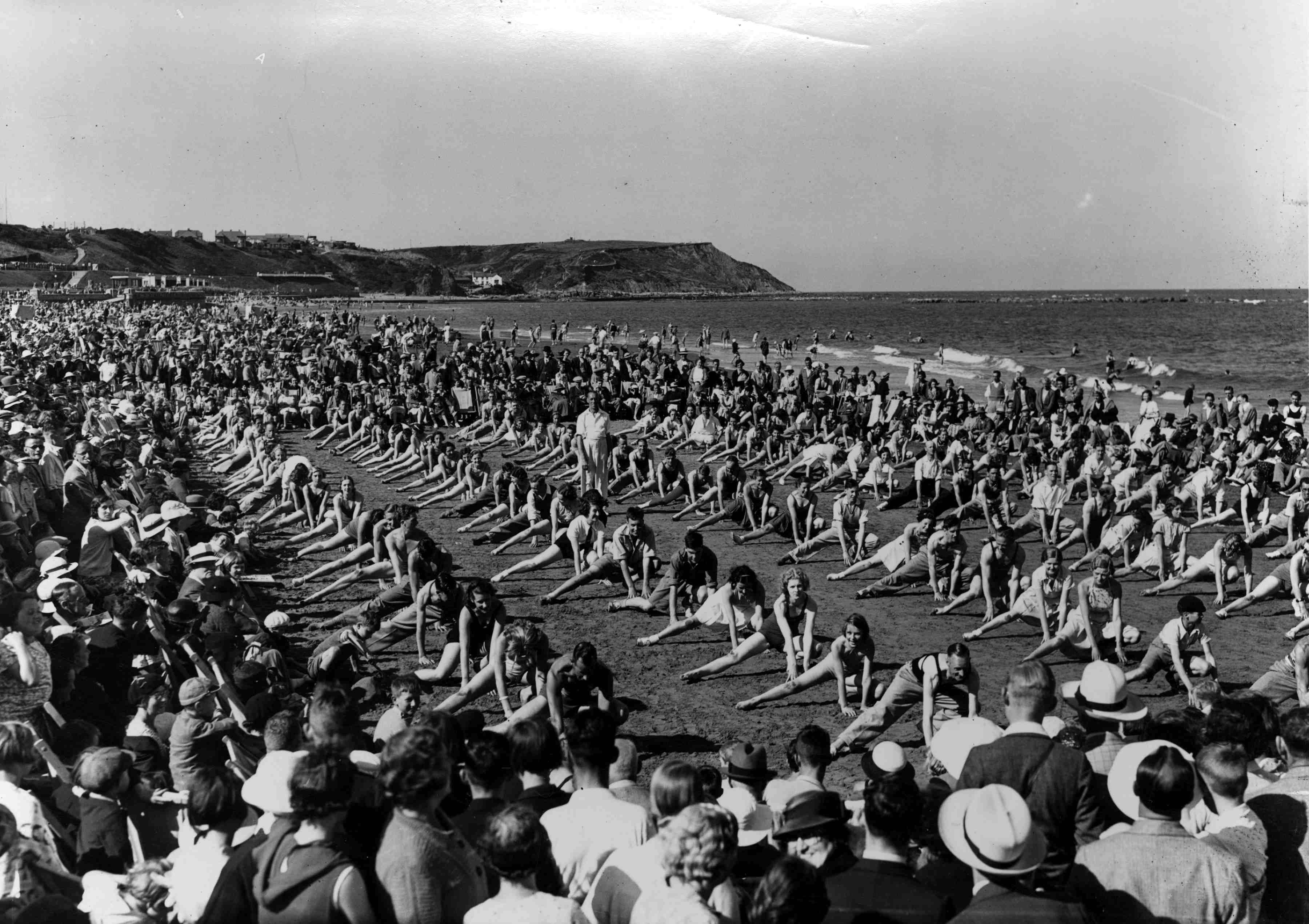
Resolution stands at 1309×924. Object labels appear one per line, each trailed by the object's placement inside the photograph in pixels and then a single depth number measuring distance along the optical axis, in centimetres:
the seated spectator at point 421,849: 364
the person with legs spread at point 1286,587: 1066
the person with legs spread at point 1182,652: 849
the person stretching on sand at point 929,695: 765
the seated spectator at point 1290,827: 404
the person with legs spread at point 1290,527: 1280
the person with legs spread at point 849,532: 1346
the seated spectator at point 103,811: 485
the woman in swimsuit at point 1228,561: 1149
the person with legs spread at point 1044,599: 1003
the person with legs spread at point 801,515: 1416
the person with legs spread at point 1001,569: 1093
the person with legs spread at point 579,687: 744
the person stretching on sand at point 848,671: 843
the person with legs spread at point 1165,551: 1240
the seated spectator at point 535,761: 474
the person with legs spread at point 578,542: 1242
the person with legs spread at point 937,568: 1186
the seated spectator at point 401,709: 631
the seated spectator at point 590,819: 416
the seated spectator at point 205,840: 401
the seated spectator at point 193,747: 586
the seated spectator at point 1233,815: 404
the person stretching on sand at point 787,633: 918
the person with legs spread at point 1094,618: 954
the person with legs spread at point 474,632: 890
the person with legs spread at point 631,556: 1160
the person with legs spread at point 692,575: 1073
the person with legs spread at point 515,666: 821
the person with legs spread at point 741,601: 979
